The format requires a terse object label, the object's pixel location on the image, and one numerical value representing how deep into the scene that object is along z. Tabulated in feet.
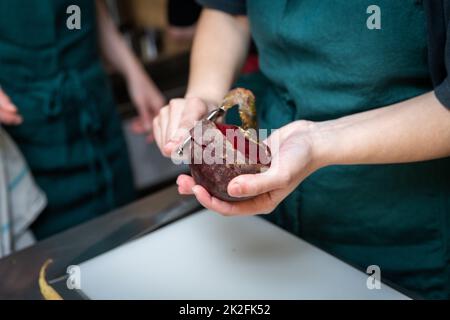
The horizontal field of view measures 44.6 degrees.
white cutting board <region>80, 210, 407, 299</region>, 2.57
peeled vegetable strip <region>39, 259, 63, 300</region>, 2.55
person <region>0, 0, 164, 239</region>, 3.73
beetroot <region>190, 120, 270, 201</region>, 2.14
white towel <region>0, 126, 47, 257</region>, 3.43
